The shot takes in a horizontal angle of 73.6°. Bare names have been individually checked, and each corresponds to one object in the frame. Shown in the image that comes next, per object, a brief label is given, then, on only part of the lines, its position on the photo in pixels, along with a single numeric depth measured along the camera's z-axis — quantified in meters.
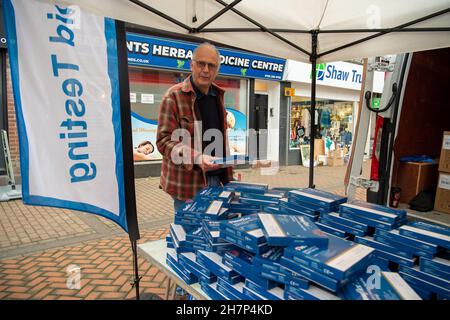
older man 2.41
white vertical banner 1.85
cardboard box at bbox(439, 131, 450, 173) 3.21
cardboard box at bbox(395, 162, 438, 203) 3.47
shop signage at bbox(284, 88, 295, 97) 12.02
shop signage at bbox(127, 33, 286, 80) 8.49
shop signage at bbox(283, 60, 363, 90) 11.84
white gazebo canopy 2.36
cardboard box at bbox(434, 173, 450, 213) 3.20
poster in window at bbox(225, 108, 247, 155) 10.95
